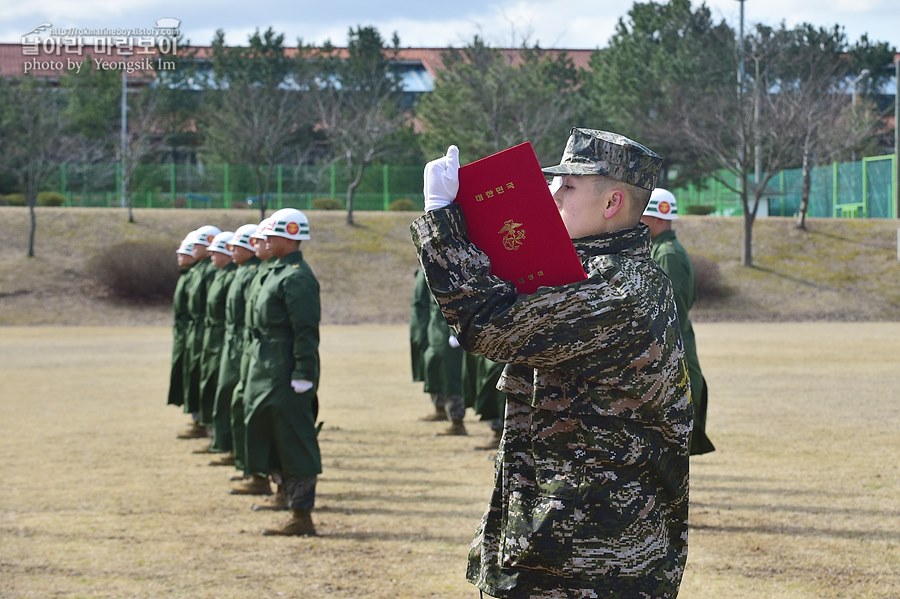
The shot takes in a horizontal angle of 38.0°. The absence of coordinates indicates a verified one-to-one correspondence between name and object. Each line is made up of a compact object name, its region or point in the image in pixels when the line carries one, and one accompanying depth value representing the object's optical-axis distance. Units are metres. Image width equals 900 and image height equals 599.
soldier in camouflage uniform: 3.32
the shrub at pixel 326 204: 50.22
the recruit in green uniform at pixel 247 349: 9.35
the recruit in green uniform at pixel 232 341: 10.98
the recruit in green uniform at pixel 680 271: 8.60
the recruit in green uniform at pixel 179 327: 14.55
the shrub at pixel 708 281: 38.25
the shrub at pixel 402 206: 50.38
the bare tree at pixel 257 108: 51.53
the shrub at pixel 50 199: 49.25
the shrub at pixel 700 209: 50.69
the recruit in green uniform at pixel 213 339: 12.70
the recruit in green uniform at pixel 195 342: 13.83
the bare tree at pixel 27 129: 44.86
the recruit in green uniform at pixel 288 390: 8.80
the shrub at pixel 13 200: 50.34
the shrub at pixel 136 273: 36.91
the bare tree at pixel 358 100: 49.62
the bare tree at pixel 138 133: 49.10
